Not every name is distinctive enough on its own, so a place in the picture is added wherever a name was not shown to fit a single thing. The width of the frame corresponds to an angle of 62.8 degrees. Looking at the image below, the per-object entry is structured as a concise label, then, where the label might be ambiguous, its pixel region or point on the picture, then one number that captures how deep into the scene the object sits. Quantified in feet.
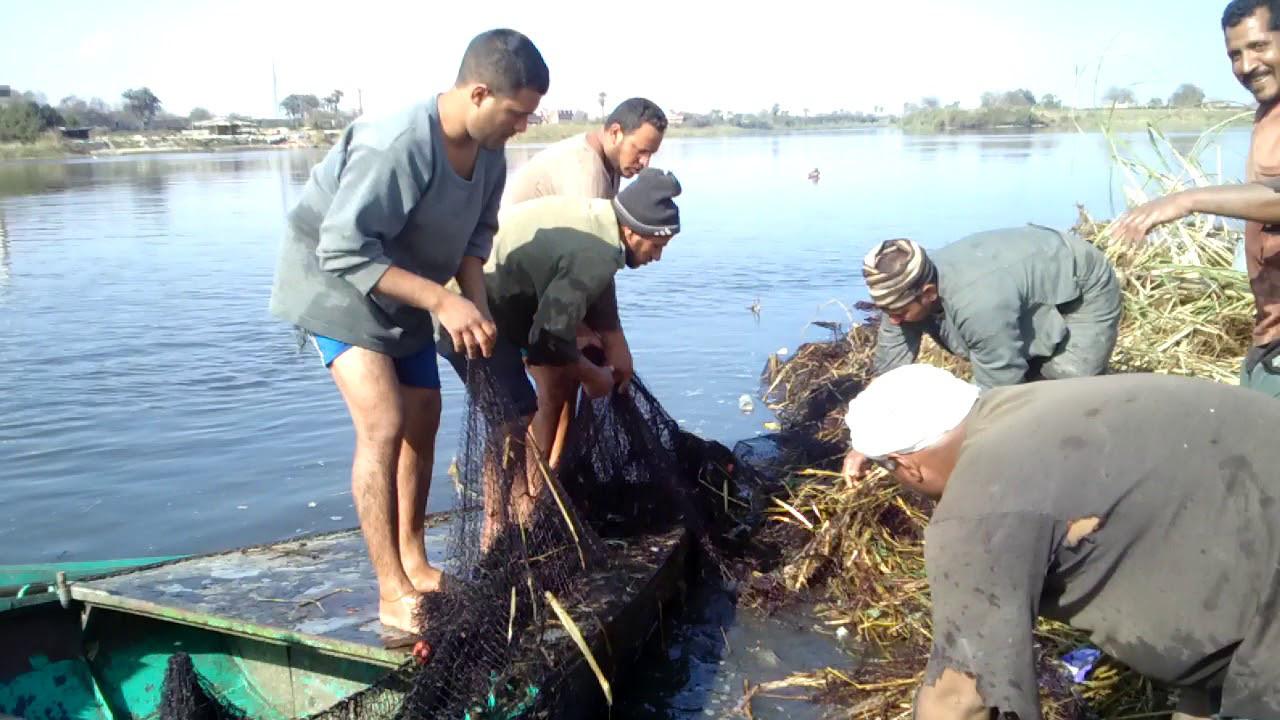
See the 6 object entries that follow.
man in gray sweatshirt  11.15
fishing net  10.29
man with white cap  6.75
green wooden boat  11.68
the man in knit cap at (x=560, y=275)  13.24
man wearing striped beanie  13.09
